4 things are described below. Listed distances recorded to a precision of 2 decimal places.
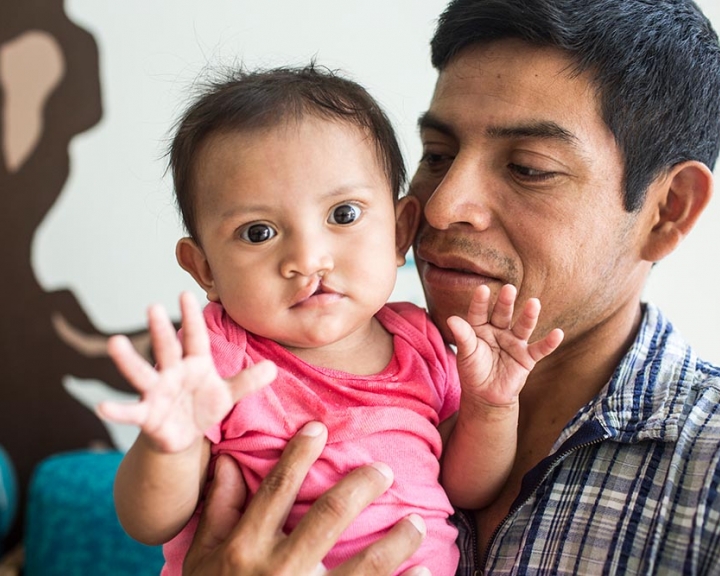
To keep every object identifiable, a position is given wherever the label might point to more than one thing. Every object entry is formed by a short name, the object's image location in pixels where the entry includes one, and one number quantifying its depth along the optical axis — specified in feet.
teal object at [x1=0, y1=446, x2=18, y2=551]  3.62
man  1.51
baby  1.48
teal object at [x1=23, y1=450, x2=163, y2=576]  2.93
